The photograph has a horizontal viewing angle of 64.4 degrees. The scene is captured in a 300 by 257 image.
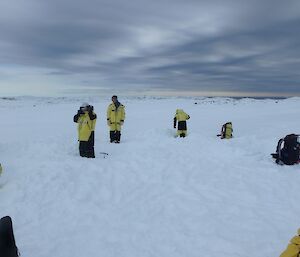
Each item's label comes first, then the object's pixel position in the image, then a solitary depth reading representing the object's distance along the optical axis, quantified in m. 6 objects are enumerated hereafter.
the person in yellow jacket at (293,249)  2.75
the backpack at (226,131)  9.92
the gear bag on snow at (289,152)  6.56
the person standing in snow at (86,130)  7.11
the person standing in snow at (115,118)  8.97
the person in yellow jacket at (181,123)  9.92
